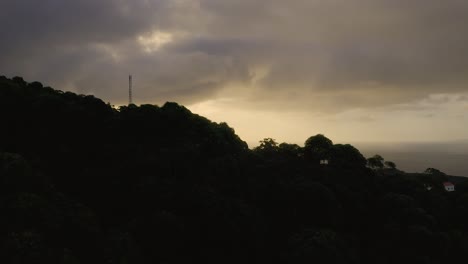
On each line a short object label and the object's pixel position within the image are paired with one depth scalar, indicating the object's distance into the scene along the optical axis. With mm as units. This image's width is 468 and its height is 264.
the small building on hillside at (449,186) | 92188
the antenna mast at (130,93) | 83062
